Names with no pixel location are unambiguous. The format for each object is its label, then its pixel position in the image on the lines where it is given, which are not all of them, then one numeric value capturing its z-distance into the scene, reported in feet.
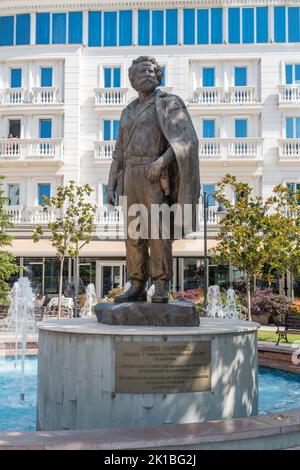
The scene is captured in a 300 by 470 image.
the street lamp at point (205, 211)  59.21
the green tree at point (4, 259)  75.61
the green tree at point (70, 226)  69.10
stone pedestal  18.01
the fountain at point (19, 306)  60.87
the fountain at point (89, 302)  72.38
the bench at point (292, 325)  47.14
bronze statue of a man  21.15
